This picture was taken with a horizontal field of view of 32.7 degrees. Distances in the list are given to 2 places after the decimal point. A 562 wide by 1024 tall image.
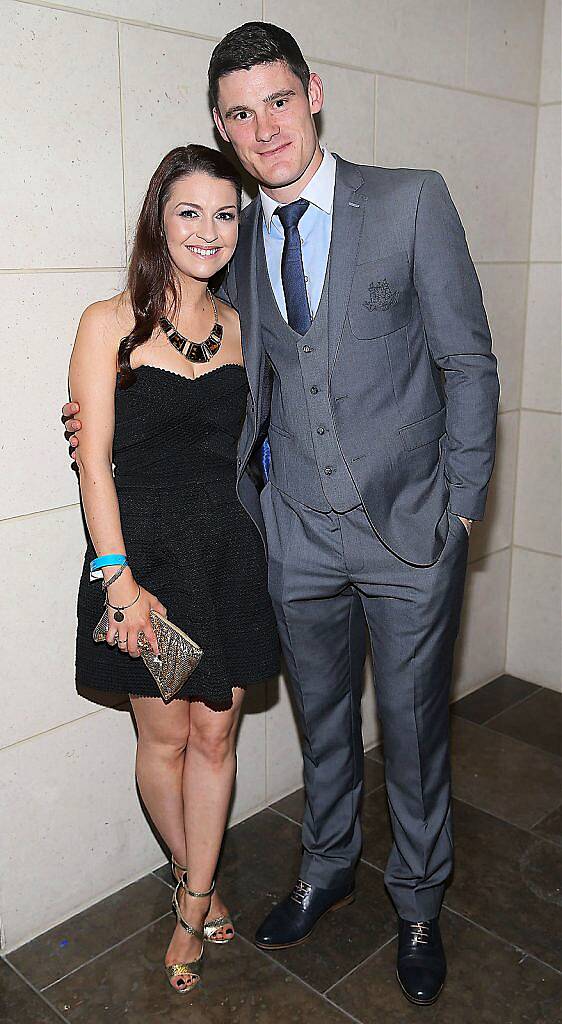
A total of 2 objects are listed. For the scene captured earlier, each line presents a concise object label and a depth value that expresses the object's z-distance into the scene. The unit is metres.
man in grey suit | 1.86
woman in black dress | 1.85
